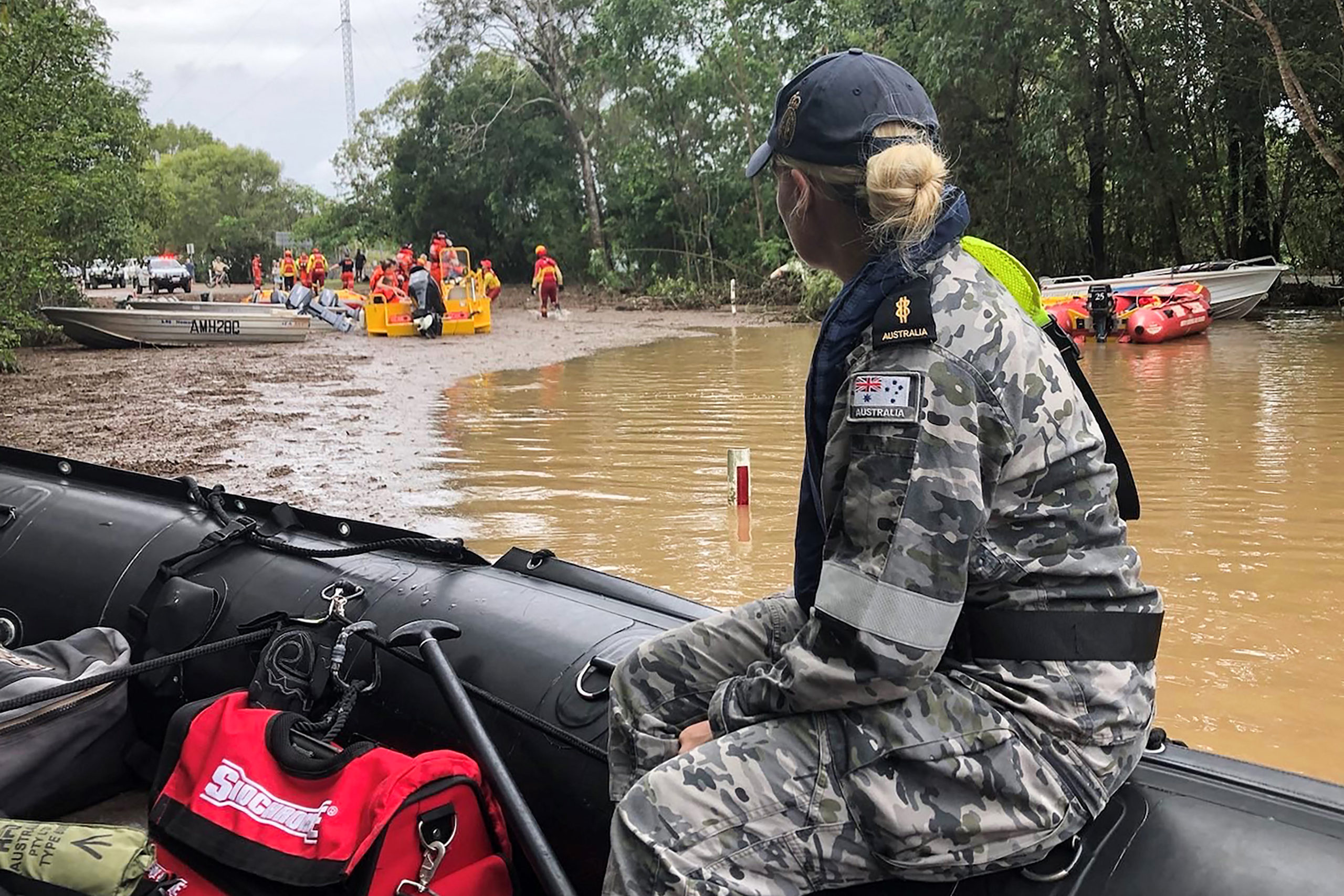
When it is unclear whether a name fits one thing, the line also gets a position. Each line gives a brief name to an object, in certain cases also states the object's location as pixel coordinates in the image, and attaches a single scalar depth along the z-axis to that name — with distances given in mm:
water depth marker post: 6410
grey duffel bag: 2592
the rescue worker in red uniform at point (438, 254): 20312
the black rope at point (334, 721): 2230
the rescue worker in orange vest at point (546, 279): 24625
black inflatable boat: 1549
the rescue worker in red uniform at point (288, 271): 34188
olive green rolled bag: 1989
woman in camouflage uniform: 1453
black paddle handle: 1824
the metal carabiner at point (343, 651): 2359
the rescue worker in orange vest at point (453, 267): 20438
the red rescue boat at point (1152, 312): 15312
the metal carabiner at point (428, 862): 1931
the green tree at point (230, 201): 70250
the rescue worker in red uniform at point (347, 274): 30875
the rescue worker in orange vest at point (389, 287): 20484
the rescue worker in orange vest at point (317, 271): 27281
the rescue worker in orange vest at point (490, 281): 23734
